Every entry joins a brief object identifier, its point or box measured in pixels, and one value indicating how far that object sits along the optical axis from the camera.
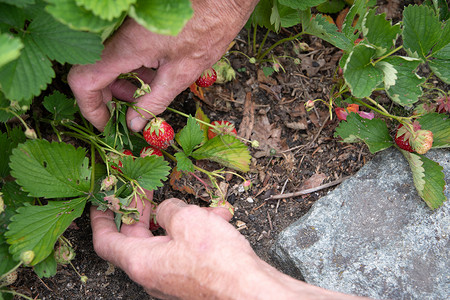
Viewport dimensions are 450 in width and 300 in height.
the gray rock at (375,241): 0.45
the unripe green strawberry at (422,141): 0.46
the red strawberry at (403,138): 0.48
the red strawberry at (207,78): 0.48
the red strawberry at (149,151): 0.46
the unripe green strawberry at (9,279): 0.40
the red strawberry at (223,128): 0.47
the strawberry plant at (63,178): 0.39
